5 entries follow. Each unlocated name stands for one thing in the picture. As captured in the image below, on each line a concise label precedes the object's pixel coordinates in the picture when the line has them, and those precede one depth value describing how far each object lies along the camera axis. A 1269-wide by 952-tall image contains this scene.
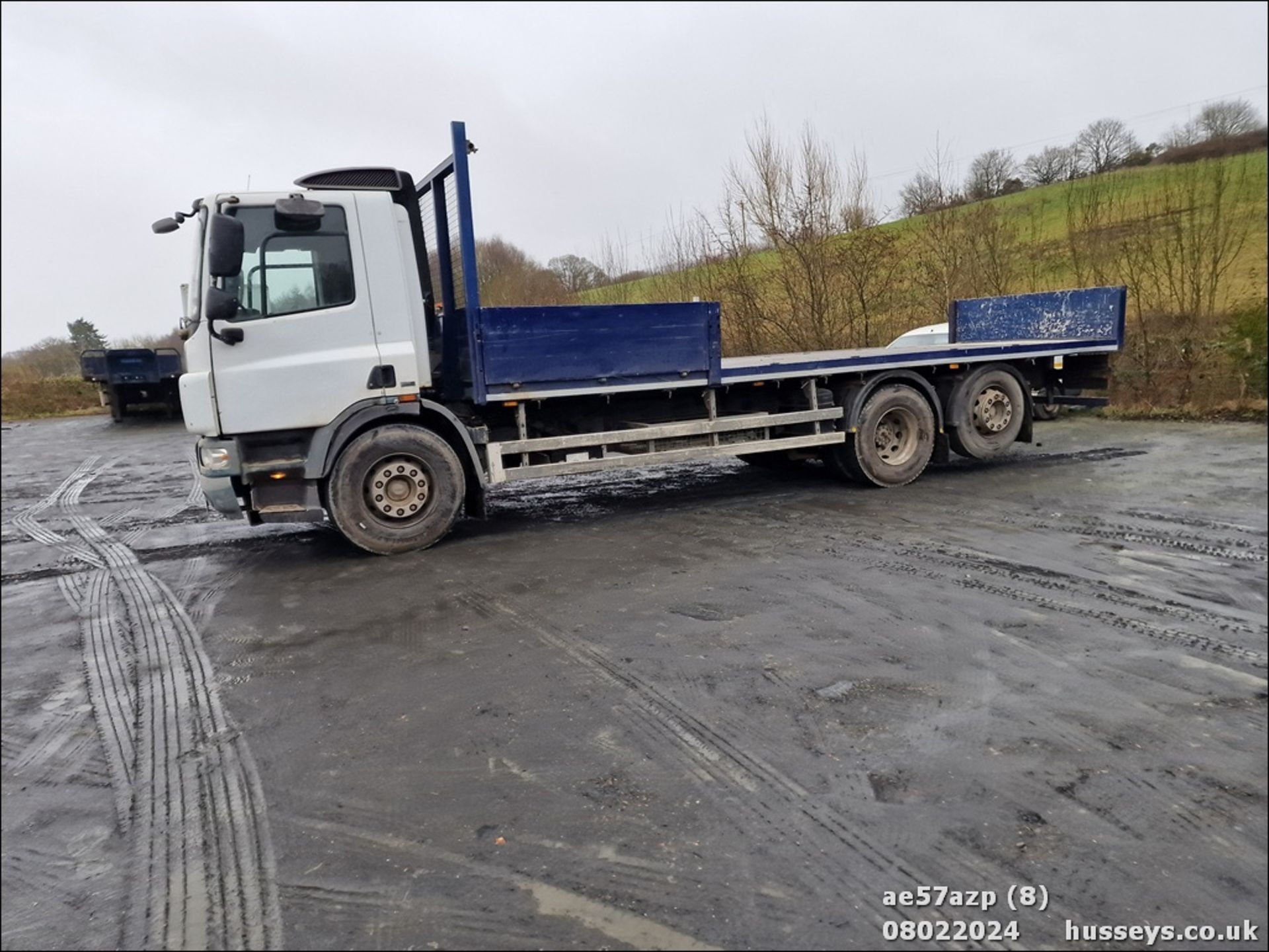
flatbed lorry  6.30
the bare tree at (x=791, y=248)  16.19
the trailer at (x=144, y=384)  18.27
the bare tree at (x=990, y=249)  15.80
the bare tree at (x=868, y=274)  16.39
